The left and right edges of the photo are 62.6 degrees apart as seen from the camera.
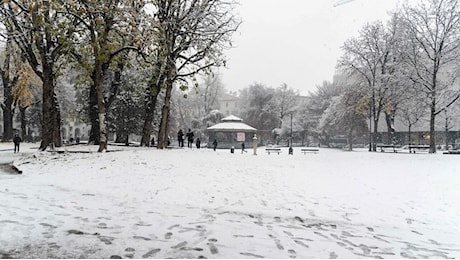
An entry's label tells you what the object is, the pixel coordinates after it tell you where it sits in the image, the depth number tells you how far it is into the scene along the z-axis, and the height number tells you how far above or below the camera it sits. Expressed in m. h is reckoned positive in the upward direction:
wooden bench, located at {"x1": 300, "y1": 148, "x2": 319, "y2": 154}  20.40 -0.29
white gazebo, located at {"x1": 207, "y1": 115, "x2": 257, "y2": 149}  32.47 +0.93
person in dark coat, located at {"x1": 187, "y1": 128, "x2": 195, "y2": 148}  20.41 +0.35
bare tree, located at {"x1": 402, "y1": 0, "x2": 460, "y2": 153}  17.34 +4.70
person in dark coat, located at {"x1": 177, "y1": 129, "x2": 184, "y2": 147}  20.81 +0.30
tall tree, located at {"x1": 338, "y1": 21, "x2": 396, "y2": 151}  23.00 +5.48
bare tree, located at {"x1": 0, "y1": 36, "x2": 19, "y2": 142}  21.02 +2.62
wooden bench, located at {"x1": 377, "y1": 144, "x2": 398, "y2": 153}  21.42 -0.05
